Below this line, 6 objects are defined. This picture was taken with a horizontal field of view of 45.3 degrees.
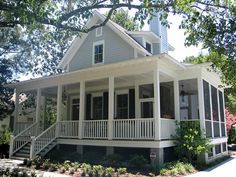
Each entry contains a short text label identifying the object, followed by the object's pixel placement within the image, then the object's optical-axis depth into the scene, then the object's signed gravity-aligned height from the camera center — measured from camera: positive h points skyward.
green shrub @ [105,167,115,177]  10.88 -1.93
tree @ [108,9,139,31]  27.96 +10.42
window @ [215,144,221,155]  17.08 -1.67
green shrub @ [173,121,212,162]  12.89 -0.95
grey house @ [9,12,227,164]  13.36 +1.60
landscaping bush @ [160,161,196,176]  10.94 -1.92
